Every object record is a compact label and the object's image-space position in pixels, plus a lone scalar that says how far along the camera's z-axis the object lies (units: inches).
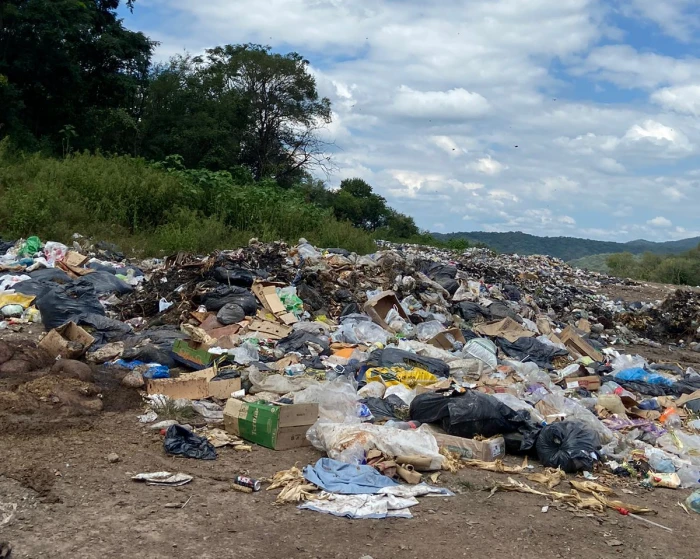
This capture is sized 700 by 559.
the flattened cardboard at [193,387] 194.4
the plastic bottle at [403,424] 179.0
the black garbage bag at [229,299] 288.0
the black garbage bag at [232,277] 310.0
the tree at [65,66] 616.4
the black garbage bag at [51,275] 311.5
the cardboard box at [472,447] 169.5
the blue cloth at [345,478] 141.3
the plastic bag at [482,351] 260.4
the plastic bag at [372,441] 157.4
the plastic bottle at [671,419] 215.3
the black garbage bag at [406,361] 235.5
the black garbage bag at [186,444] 156.2
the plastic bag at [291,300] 298.0
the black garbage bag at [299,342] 255.4
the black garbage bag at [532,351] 288.4
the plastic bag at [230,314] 276.1
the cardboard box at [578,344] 312.8
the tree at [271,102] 896.9
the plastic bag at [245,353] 232.7
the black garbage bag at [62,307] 262.7
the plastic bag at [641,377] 269.3
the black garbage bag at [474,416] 176.2
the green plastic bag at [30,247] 357.7
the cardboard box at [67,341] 213.6
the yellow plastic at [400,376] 216.4
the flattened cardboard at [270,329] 268.4
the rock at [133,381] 196.7
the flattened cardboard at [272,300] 285.3
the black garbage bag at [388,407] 191.5
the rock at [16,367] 193.8
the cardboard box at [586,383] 250.3
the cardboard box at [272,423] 165.8
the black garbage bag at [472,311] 343.6
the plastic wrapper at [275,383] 200.5
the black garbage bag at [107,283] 311.7
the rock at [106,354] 222.1
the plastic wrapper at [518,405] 192.9
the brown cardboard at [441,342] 280.4
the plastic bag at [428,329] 296.0
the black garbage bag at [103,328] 253.2
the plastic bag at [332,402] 181.2
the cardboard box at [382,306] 303.7
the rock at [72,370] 189.8
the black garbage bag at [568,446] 166.4
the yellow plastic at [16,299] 282.6
